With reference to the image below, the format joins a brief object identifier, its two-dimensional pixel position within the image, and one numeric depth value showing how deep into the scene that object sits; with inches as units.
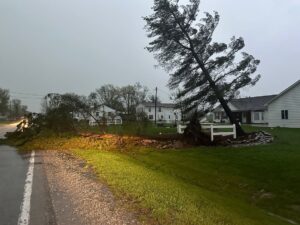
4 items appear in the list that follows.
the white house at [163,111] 2450.8
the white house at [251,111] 1410.1
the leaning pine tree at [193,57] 599.1
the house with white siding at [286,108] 980.1
